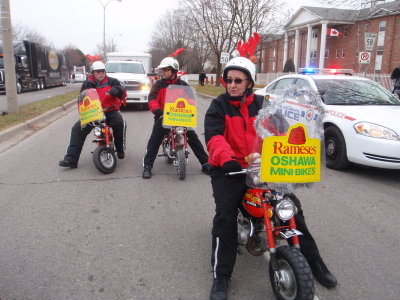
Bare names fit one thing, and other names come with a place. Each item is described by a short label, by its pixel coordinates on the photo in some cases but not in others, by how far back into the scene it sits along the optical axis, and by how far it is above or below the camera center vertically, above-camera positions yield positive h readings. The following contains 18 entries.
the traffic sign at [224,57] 20.68 +0.90
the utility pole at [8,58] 11.45 +0.39
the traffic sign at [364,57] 13.12 +0.62
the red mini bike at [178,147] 6.03 -1.20
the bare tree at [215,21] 27.62 +4.08
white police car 5.69 -0.70
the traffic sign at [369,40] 12.45 +1.14
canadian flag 41.48 +4.60
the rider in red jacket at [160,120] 6.13 -0.74
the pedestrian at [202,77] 39.06 -0.34
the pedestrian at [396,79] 13.58 -0.12
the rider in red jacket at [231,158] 2.94 -0.64
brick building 40.41 +4.10
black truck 26.66 +0.45
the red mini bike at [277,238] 2.52 -1.20
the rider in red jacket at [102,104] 6.57 -0.54
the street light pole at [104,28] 43.14 +4.98
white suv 15.69 -0.21
